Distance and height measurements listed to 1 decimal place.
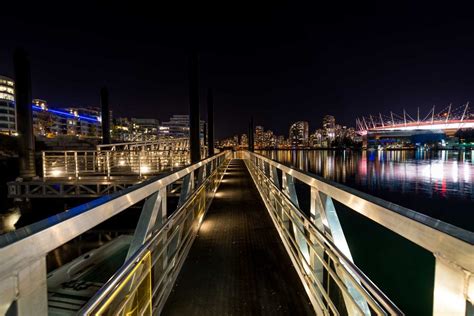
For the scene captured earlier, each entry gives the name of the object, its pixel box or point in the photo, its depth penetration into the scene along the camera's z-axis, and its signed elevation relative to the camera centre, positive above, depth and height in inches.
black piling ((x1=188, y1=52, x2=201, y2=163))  374.3 +60.5
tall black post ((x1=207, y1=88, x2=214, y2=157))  725.2 +84.5
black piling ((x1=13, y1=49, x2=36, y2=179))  480.7 +75.8
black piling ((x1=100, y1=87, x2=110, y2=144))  747.4 +110.4
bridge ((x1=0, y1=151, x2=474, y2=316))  35.6 -33.5
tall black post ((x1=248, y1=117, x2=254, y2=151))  1384.1 +60.5
